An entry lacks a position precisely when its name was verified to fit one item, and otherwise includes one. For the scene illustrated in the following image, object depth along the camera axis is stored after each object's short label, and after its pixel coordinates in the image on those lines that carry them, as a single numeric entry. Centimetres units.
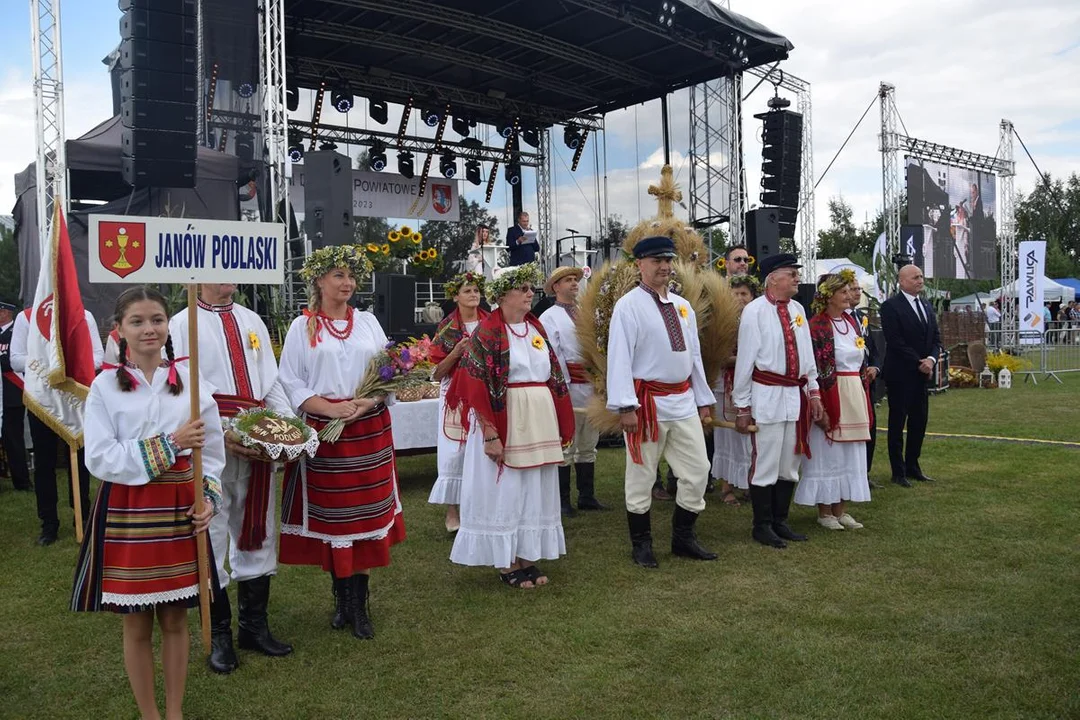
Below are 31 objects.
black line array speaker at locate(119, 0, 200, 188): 939
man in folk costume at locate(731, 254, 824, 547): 552
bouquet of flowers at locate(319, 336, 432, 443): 387
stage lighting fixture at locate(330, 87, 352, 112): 1650
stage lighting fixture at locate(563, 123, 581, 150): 1972
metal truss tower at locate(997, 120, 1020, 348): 2223
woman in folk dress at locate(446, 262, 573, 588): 469
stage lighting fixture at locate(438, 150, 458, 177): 1939
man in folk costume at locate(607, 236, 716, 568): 501
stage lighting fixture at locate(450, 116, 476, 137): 1891
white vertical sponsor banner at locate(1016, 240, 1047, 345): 1757
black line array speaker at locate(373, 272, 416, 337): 1045
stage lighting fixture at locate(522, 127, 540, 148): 1964
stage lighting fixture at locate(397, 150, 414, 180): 1880
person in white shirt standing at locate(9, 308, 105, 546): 611
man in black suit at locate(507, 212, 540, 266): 1460
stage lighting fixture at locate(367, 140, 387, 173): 1834
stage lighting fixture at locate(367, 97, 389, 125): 1762
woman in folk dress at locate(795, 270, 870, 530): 589
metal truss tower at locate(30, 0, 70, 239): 898
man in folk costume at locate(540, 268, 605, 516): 668
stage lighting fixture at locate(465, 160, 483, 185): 1989
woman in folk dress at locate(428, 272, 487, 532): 564
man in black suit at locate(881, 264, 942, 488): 742
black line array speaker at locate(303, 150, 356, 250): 988
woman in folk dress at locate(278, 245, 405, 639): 393
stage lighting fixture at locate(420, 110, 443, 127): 1830
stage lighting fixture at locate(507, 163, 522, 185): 1986
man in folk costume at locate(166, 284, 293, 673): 361
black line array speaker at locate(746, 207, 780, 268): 991
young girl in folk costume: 279
